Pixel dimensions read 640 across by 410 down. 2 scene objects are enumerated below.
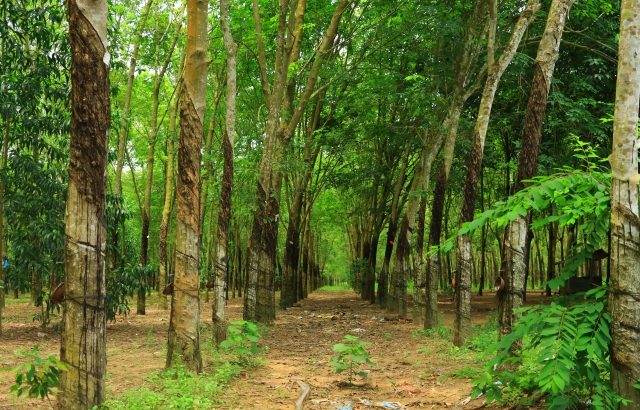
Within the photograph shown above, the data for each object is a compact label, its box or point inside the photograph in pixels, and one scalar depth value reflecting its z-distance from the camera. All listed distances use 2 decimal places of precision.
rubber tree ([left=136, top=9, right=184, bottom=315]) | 18.12
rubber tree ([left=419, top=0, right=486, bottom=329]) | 12.78
